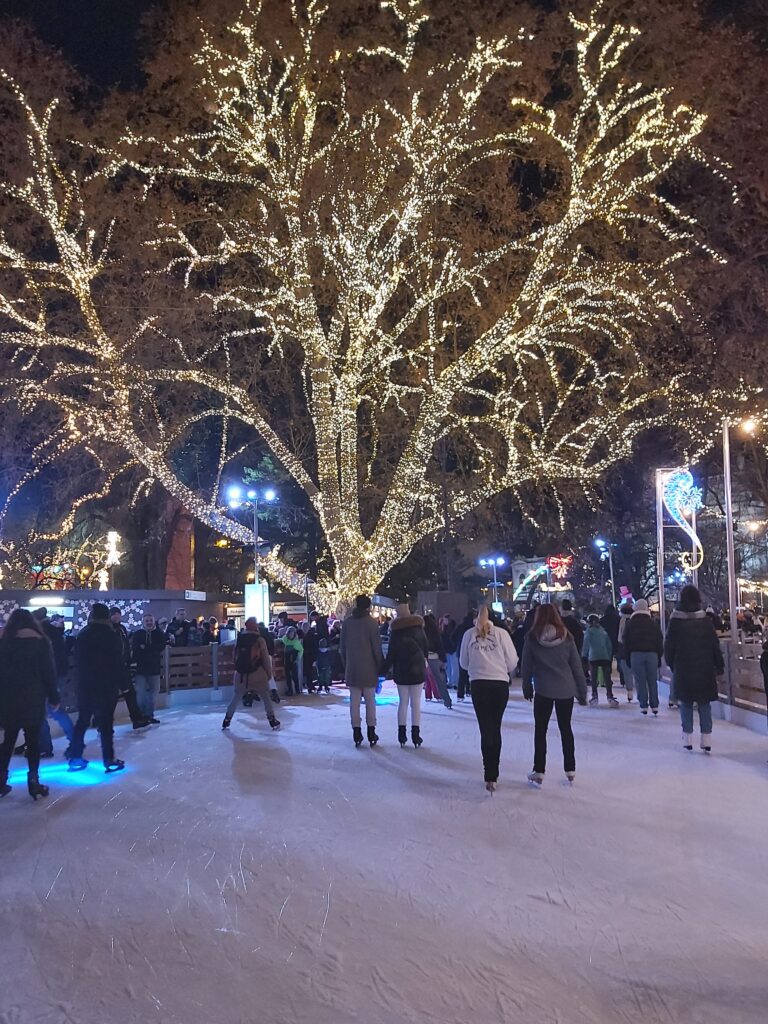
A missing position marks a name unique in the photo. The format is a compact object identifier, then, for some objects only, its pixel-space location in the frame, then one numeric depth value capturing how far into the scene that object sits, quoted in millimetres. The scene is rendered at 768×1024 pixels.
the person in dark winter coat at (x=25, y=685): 8508
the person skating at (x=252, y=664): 12727
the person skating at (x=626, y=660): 15877
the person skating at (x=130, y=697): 12234
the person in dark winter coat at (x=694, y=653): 10172
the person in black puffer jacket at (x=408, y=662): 11141
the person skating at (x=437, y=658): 15453
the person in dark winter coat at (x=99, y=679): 9961
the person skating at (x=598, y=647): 16500
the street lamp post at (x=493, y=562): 46547
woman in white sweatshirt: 8398
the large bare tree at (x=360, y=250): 19125
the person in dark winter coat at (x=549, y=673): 8633
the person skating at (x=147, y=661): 14914
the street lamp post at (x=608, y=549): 46331
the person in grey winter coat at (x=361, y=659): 11117
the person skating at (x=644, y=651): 14172
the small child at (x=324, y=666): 20922
